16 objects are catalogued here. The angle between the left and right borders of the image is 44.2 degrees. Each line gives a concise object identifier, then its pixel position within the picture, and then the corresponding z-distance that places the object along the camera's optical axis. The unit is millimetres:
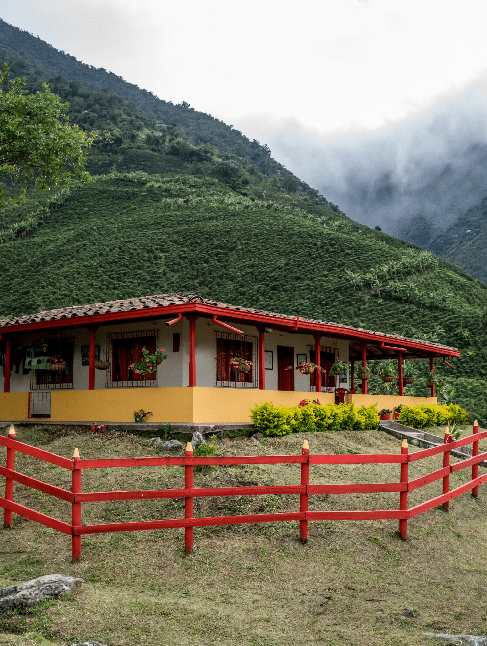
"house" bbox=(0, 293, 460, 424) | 13555
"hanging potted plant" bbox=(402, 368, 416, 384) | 23500
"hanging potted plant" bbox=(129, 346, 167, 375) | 14281
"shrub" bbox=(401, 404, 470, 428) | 19125
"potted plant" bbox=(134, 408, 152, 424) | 13648
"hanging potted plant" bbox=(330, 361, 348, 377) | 18344
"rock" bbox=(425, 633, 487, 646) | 5137
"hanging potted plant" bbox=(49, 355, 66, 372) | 15977
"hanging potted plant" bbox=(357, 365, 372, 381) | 19719
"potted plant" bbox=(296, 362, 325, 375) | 16747
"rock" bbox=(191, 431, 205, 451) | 12016
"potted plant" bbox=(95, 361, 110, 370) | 15336
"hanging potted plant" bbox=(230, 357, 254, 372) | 14758
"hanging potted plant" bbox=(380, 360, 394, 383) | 21484
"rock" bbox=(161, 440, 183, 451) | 12180
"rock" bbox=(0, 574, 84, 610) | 5332
